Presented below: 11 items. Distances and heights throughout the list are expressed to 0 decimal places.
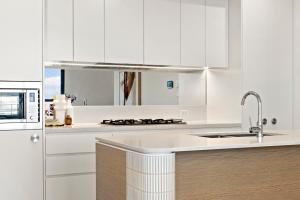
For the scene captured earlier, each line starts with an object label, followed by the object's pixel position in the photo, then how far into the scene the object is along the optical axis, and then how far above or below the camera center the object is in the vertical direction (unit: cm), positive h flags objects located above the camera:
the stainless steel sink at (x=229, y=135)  313 -23
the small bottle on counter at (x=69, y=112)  412 -8
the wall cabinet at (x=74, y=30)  401 +73
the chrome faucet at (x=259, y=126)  281 -15
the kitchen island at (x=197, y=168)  224 -37
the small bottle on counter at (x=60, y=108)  411 -4
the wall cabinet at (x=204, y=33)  465 +81
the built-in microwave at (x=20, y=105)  339 -1
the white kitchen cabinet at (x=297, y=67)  489 +44
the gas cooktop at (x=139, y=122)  423 -18
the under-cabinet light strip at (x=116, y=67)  435 +42
